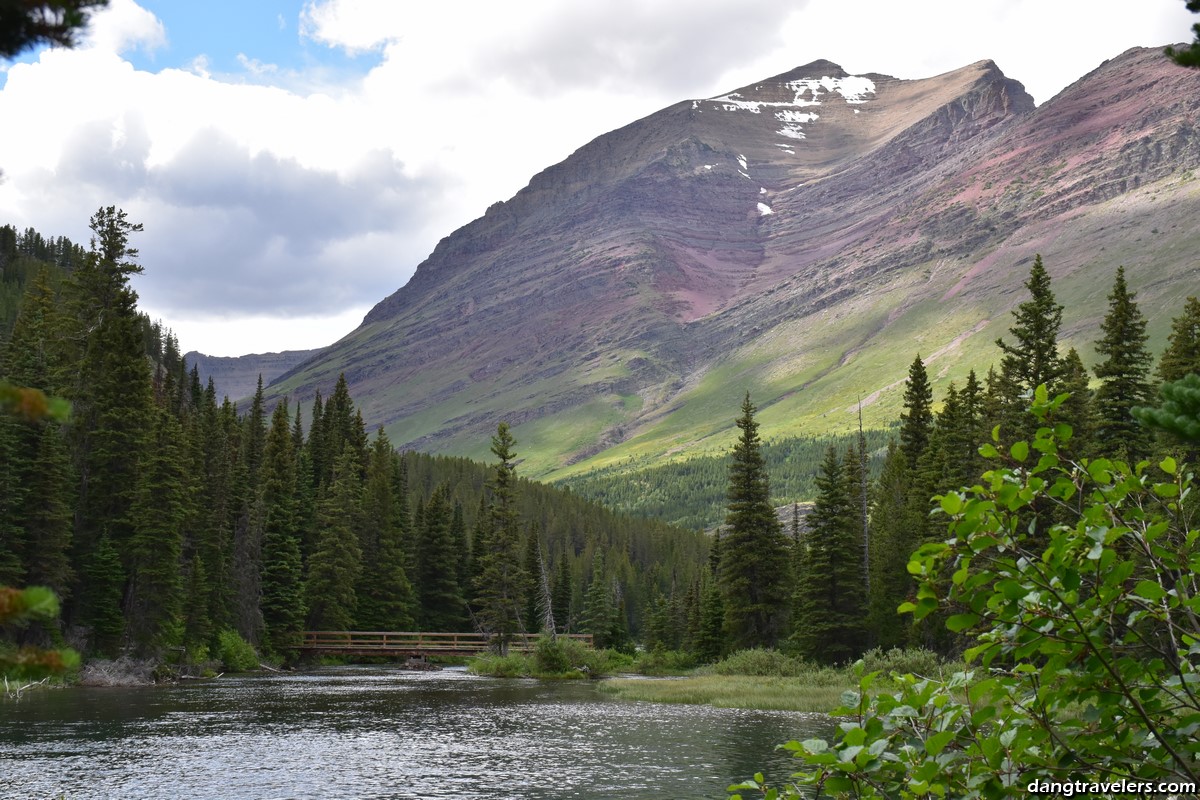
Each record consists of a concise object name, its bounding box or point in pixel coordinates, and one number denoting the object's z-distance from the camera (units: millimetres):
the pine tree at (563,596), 112938
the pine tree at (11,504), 53031
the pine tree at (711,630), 79312
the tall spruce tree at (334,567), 83500
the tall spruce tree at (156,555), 58844
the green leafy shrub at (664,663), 79312
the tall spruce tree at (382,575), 92938
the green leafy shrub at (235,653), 67562
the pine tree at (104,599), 57500
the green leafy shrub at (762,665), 61406
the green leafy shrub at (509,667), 74312
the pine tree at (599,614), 94500
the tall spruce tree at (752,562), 70500
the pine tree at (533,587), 101081
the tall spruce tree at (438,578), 102375
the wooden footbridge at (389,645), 81625
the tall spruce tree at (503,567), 83125
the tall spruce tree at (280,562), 77188
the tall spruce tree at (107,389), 61250
